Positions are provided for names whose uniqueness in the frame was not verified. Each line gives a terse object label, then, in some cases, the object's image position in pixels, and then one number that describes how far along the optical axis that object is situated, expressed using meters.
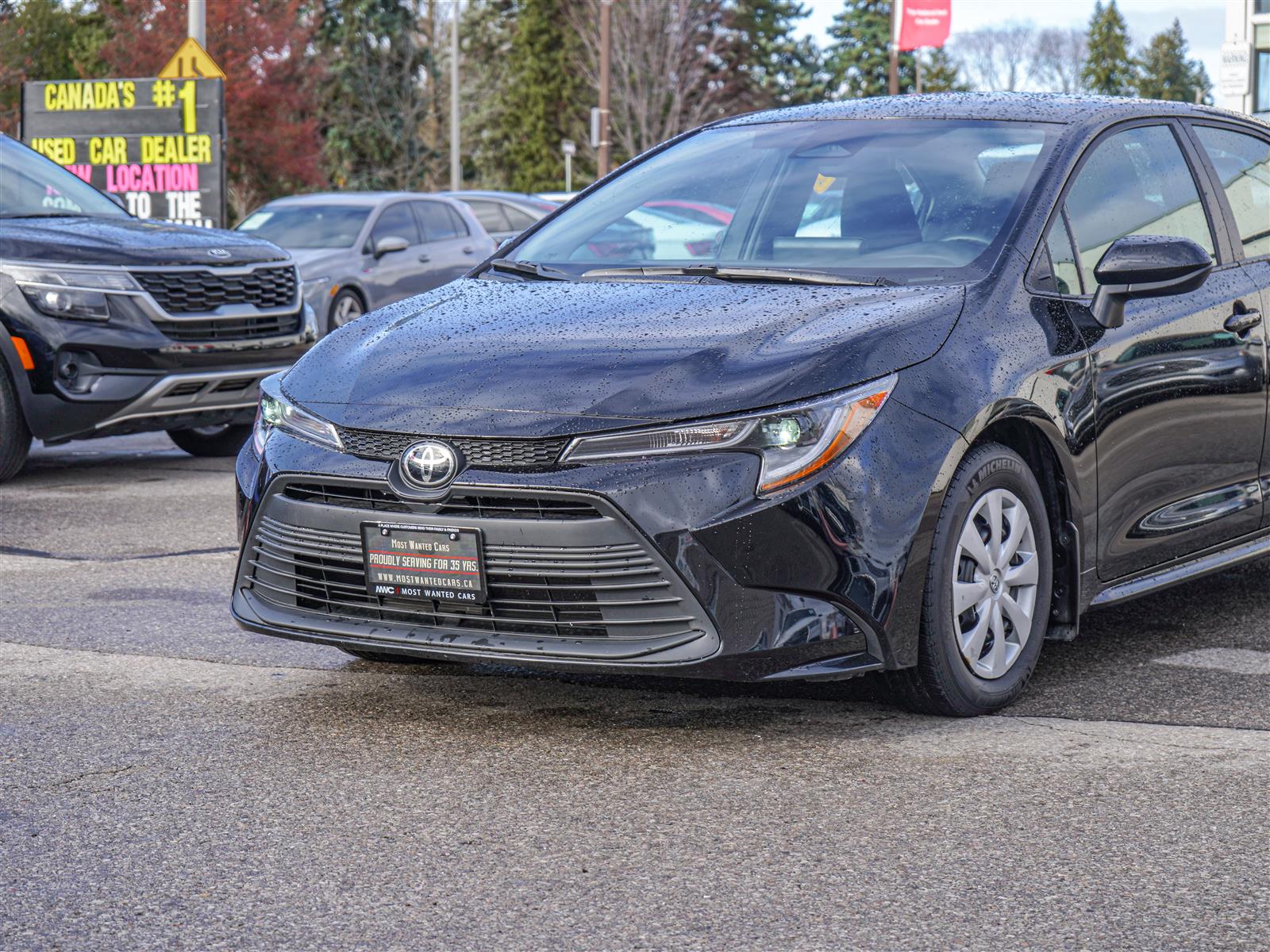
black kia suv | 8.64
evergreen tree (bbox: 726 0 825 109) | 69.69
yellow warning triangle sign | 16.66
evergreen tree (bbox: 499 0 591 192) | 66.19
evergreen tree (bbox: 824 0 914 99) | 70.38
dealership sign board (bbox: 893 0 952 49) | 48.06
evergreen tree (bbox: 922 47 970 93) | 93.06
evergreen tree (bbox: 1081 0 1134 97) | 105.56
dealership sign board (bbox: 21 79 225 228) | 16.20
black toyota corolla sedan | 4.02
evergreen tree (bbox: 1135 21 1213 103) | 109.12
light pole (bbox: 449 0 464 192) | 44.31
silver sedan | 15.68
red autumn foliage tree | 34.84
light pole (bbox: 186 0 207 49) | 18.52
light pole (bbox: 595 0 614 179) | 35.31
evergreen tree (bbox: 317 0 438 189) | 52.44
